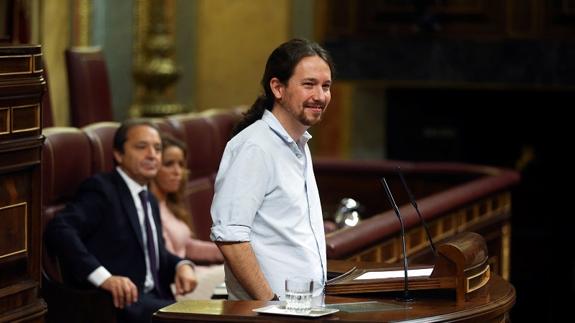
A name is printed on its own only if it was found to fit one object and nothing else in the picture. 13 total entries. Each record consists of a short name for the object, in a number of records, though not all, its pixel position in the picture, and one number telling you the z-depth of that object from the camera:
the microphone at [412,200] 6.48
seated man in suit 8.66
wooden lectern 6.25
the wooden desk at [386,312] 5.82
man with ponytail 6.27
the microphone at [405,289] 6.28
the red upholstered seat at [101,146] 9.78
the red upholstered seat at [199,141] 12.38
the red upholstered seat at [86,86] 13.71
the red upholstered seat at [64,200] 8.70
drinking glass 5.87
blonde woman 10.54
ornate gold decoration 18.78
